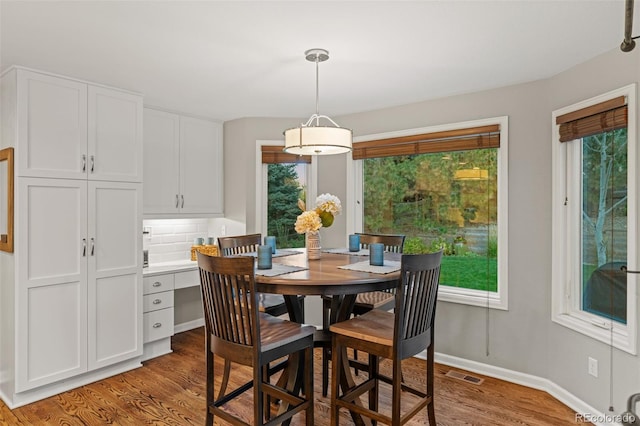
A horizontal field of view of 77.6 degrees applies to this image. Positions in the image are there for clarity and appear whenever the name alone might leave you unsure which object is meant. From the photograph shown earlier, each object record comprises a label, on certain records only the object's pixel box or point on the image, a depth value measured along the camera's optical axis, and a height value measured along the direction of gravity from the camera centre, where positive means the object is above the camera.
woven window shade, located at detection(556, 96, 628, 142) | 2.45 +0.62
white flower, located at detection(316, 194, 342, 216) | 2.83 +0.06
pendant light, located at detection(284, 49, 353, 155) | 2.53 +0.49
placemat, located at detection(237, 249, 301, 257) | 3.01 -0.31
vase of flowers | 2.74 -0.05
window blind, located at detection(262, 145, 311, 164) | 4.40 +0.63
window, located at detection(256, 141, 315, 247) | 4.50 +0.21
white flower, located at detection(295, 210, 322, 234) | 2.73 -0.07
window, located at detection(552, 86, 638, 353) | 2.44 -0.03
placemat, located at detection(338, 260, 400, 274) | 2.31 -0.33
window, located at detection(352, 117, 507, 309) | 3.38 +0.16
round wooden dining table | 2.05 -0.38
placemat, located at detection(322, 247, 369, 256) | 3.08 -0.31
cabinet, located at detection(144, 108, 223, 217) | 4.01 +0.51
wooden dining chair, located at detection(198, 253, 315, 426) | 1.95 -0.66
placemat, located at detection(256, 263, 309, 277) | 2.24 -0.34
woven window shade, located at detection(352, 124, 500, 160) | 3.34 +0.65
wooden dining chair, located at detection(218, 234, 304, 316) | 2.89 -0.31
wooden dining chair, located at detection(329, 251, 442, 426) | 2.02 -0.65
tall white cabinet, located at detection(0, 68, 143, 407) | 2.83 -0.20
